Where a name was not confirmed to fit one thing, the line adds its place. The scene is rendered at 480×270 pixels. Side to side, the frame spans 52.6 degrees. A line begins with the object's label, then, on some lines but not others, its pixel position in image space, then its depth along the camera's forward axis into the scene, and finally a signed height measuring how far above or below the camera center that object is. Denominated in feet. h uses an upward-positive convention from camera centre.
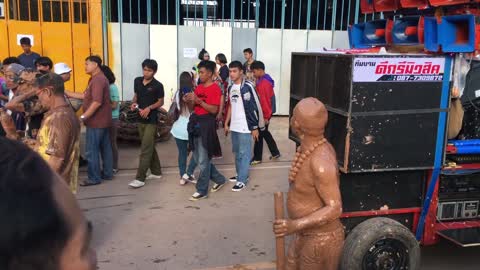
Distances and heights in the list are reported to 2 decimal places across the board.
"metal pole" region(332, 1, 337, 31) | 37.08 +2.39
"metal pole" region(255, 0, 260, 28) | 35.86 +2.48
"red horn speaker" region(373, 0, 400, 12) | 14.25 +1.23
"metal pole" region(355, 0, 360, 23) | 37.09 +2.92
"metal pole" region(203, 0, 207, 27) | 35.03 +2.15
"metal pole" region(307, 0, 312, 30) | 36.53 +2.65
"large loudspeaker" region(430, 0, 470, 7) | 11.45 +1.08
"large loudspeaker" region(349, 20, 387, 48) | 15.22 +0.39
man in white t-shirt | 20.12 -3.01
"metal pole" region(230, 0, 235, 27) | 35.47 +2.21
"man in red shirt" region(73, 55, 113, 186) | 20.18 -3.25
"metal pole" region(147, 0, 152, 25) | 34.20 +2.22
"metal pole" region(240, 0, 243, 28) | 35.77 +2.38
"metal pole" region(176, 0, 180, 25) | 34.83 +2.02
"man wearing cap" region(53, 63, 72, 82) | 21.15 -1.28
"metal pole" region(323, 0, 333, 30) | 37.02 +2.15
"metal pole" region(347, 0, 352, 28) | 37.37 +3.11
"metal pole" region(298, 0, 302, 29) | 36.60 +2.60
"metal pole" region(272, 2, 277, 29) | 36.27 +2.33
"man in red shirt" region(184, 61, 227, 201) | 18.70 -2.96
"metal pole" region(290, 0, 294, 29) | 36.55 +2.07
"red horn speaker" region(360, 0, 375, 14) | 15.15 +1.25
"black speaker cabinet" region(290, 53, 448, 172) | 11.11 -1.45
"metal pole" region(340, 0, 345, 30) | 37.27 +2.19
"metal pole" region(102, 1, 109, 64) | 32.94 +0.61
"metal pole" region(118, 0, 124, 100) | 33.45 +1.66
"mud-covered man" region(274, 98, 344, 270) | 9.20 -2.91
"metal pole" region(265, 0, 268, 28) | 36.10 +2.48
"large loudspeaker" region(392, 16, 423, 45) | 13.21 +0.45
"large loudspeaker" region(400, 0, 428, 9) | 12.84 +1.17
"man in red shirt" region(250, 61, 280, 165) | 24.18 -2.91
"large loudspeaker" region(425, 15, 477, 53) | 11.07 +0.32
